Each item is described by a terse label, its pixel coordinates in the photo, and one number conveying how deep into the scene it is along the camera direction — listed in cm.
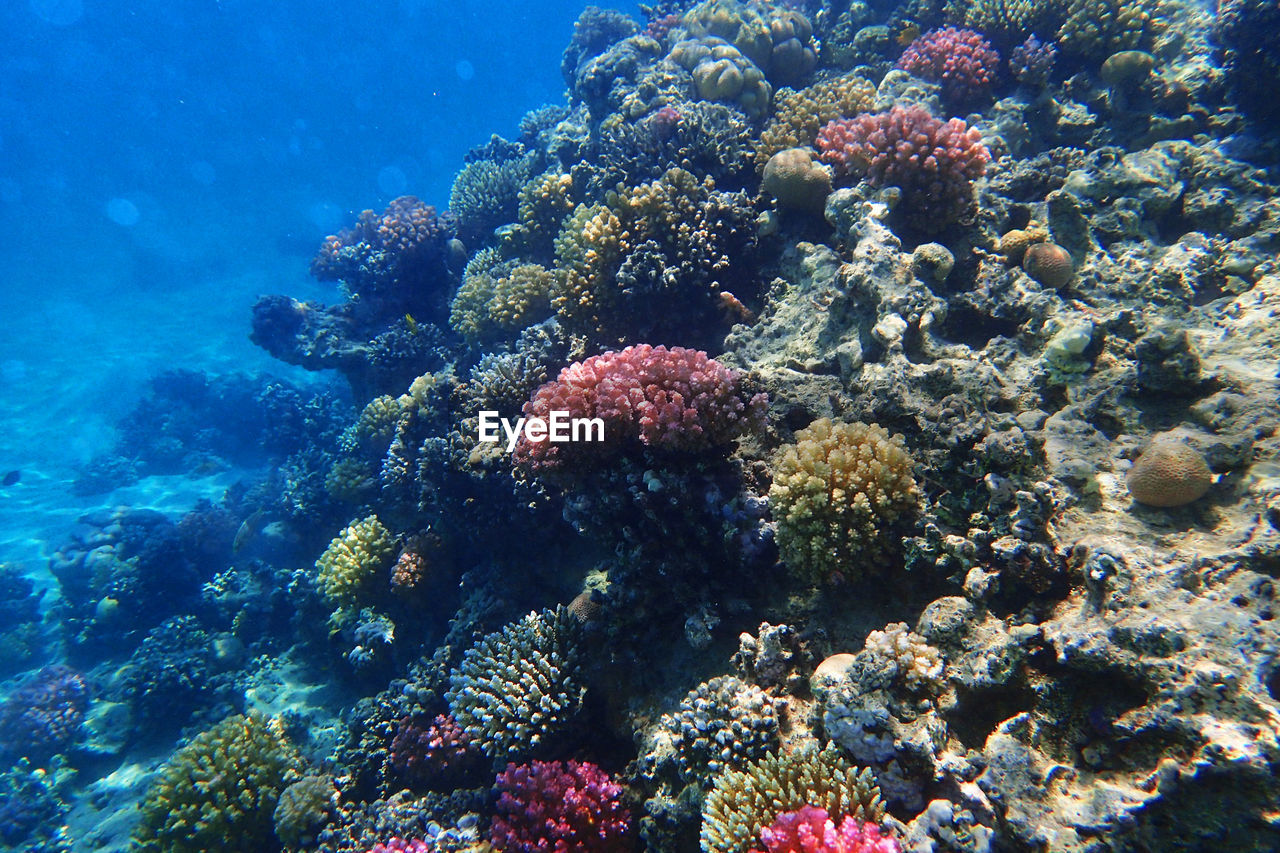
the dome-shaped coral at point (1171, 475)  305
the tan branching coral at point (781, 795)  281
